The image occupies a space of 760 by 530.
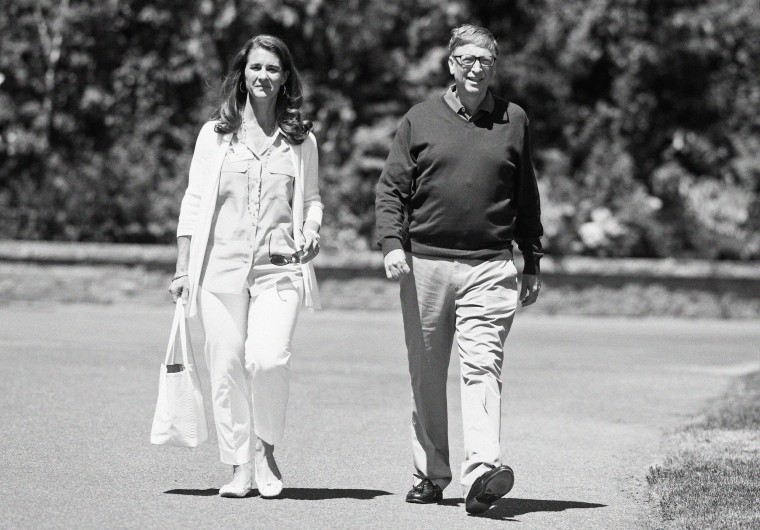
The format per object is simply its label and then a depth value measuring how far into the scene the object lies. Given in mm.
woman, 11234
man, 11242
